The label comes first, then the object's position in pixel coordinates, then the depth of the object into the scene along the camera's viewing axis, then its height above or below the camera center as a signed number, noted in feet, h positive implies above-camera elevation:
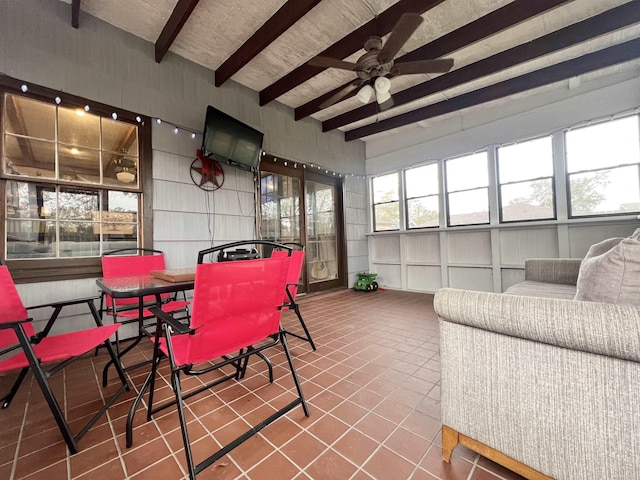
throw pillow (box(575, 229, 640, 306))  3.54 -0.62
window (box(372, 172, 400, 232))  19.25 +3.04
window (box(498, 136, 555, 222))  13.58 +3.15
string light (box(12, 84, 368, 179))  8.11 +4.98
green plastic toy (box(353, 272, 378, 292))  17.83 -2.87
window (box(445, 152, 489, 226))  15.52 +3.16
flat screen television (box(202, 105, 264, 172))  10.51 +4.66
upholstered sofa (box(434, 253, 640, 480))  2.65 -1.77
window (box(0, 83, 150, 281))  7.57 +2.24
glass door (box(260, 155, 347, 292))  14.46 +1.73
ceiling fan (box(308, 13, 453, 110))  7.93 +5.88
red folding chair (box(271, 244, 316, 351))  8.10 -1.02
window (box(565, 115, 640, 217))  11.55 +3.20
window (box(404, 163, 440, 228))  17.37 +3.12
